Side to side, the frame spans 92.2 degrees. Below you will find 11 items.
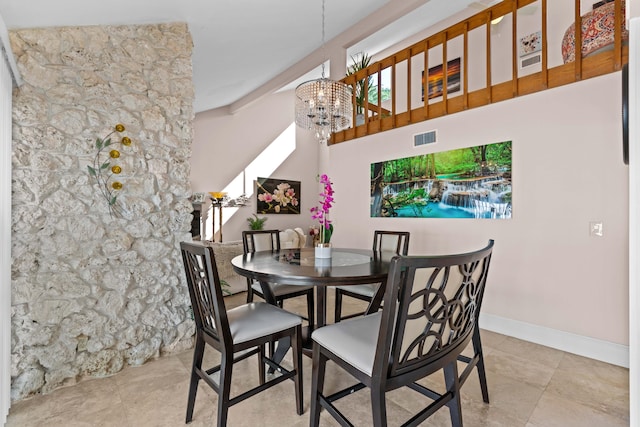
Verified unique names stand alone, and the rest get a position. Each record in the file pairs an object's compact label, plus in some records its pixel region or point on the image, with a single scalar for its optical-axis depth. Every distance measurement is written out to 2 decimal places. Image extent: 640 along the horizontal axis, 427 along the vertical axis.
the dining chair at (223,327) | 1.47
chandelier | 3.09
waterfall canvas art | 2.89
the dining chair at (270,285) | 2.48
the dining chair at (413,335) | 1.12
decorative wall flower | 2.15
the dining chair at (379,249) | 2.51
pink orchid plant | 2.02
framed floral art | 6.79
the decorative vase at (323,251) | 2.11
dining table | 1.56
